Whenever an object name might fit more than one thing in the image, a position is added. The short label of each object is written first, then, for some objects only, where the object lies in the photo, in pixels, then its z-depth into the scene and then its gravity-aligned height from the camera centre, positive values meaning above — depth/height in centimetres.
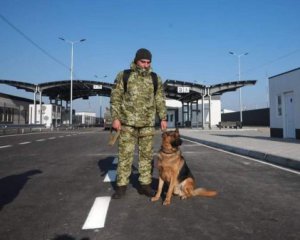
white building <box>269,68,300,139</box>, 1730 +136
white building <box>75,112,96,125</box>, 6544 +217
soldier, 455 +18
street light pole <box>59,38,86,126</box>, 4532 +1117
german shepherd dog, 417 -55
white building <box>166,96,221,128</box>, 5541 +282
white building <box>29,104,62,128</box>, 4297 +182
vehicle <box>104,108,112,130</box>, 4260 +74
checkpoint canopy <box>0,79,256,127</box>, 4100 +565
